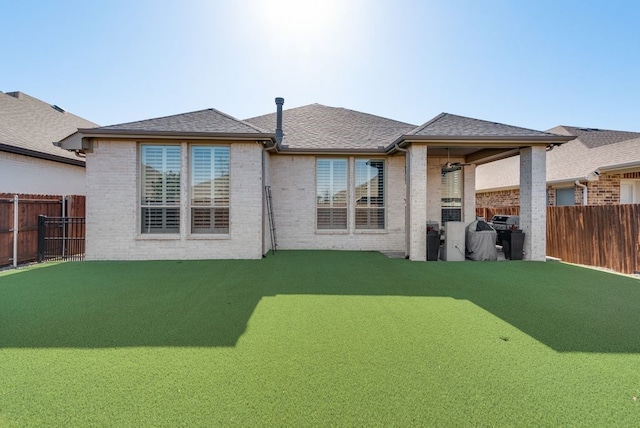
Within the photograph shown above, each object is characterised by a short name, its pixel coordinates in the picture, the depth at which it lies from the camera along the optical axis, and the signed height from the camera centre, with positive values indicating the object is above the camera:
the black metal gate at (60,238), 8.62 -0.66
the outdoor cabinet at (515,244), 8.72 -0.84
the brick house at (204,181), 8.38 +0.99
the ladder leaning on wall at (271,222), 9.79 -0.22
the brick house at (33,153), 9.12 +2.03
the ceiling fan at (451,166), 10.73 +1.76
